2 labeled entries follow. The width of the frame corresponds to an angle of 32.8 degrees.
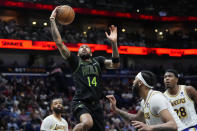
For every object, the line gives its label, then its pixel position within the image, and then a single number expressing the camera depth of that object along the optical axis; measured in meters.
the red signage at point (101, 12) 23.27
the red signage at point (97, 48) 20.38
